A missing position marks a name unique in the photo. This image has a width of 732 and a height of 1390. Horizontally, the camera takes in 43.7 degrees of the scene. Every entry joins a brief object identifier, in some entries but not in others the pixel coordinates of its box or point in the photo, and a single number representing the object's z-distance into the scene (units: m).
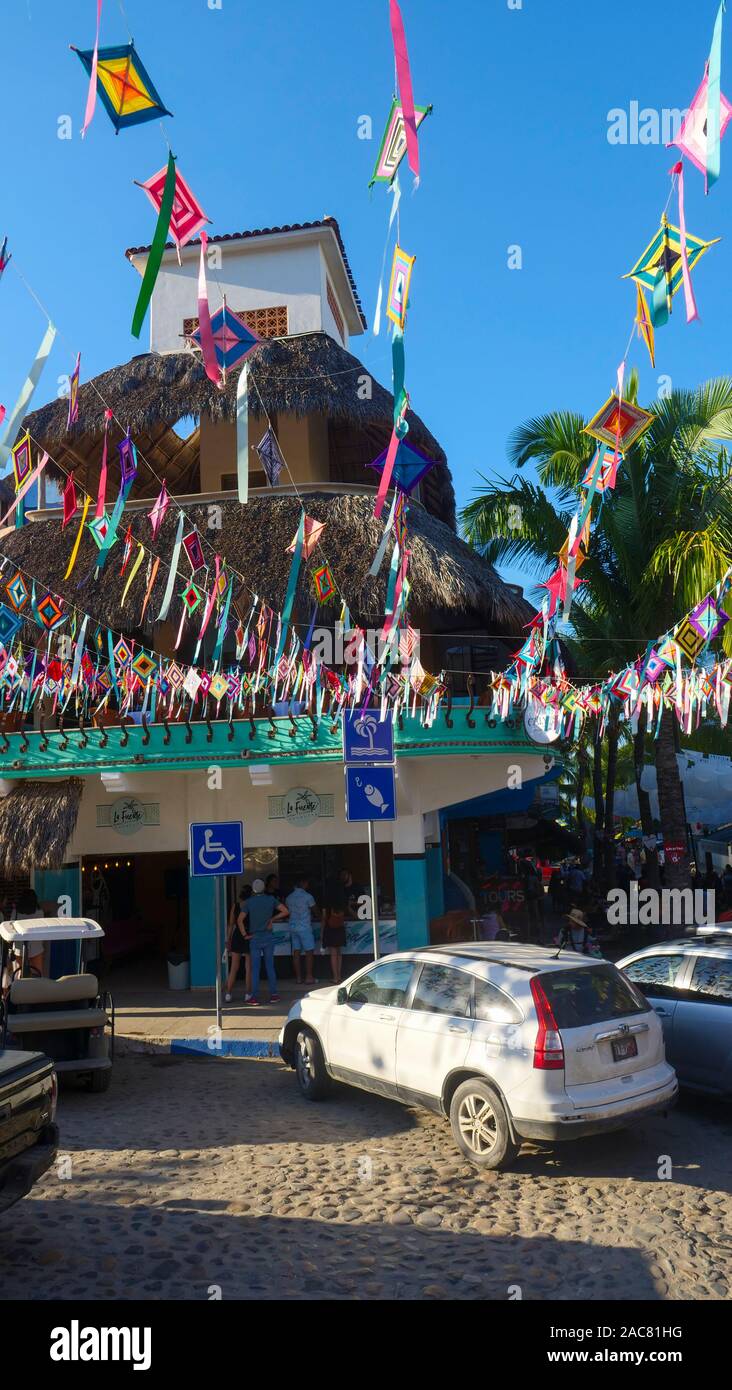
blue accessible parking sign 11.19
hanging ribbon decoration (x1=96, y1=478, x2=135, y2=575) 10.66
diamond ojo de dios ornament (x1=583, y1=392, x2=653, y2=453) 8.79
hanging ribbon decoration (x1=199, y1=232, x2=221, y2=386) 6.91
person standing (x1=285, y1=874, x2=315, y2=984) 14.53
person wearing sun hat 15.15
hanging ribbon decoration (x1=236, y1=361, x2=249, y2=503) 8.20
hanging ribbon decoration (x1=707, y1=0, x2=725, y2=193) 5.48
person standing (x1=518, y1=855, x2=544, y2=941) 20.94
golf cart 8.97
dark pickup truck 4.95
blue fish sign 10.10
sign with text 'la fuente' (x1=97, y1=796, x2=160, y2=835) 15.77
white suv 6.47
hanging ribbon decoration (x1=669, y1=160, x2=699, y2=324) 6.43
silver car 7.84
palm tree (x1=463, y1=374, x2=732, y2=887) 15.71
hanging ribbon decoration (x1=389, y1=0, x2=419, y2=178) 5.28
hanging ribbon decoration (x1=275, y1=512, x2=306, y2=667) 12.32
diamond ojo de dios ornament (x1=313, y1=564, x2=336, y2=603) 13.01
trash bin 15.47
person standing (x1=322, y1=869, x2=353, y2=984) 14.44
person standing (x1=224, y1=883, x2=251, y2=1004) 13.89
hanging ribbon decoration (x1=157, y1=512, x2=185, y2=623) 11.62
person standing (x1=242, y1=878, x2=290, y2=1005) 13.40
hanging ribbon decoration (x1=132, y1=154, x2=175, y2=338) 6.24
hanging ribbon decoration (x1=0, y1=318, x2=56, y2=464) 8.08
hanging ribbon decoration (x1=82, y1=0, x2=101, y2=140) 5.65
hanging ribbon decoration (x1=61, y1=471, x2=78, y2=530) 11.38
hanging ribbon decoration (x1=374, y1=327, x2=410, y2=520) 7.54
